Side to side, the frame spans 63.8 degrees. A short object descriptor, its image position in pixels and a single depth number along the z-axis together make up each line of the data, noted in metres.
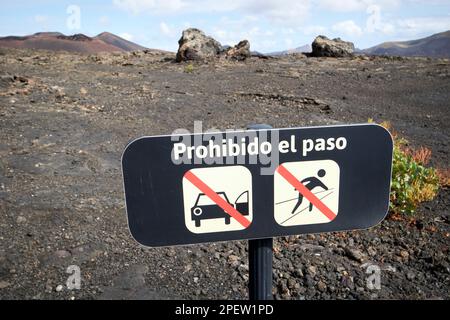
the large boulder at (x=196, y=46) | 16.50
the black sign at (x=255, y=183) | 1.14
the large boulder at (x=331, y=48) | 17.33
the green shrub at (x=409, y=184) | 3.67
